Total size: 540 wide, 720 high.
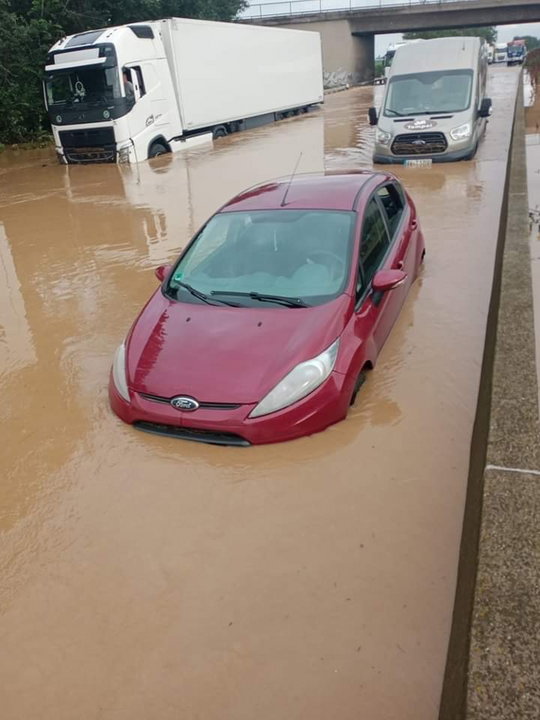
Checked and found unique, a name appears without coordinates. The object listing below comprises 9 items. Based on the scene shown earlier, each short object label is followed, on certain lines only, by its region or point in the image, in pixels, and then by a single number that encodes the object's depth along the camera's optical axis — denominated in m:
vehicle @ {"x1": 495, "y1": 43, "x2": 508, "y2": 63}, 65.25
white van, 13.91
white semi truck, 17.06
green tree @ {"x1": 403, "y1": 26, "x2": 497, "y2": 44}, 86.91
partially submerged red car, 4.18
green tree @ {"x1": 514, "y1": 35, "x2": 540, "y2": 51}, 125.88
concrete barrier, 2.12
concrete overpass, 47.00
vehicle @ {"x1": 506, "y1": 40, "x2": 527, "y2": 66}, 61.00
